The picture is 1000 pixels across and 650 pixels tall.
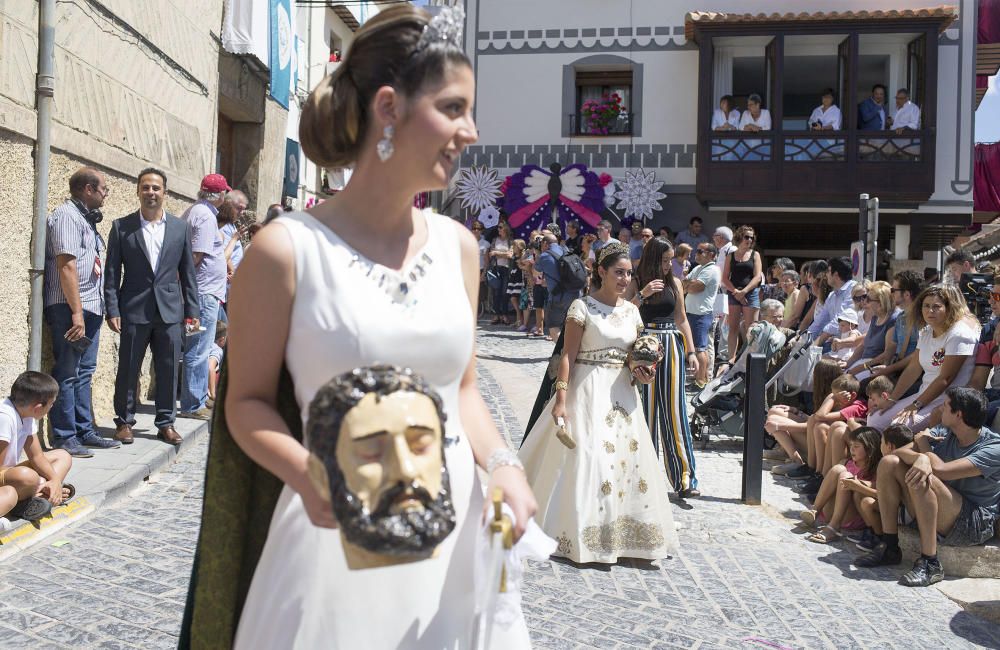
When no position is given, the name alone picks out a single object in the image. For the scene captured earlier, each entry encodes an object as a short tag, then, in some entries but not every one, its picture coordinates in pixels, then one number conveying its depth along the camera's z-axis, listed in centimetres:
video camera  933
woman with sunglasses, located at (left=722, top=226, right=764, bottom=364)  1245
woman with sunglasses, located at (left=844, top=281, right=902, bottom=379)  854
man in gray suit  726
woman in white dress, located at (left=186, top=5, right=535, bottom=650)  178
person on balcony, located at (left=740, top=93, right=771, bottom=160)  2028
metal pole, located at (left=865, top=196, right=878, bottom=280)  1063
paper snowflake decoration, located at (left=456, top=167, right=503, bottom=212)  2088
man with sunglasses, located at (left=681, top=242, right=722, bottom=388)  1086
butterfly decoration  1989
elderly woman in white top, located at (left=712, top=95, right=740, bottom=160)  2041
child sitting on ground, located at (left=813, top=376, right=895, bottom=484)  745
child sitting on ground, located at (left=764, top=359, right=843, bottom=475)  862
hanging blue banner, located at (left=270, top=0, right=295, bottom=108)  1274
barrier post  750
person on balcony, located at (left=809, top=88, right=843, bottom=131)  2016
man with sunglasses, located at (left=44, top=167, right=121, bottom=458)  678
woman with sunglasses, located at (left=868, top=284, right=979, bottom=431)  695
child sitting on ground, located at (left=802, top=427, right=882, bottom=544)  673
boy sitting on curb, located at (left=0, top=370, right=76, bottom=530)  520
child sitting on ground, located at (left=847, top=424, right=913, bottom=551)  638
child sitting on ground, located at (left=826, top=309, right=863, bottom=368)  965
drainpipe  692
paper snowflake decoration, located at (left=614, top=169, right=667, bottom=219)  2086
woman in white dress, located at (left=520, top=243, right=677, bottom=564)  573
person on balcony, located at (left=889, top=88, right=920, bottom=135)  1988
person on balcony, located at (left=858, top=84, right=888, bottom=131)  2012
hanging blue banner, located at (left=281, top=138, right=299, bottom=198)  1523
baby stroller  940
